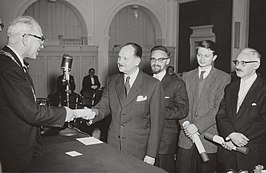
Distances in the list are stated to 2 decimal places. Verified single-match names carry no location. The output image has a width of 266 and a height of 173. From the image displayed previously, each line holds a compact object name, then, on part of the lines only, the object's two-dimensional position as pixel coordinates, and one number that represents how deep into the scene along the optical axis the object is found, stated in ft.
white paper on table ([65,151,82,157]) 8.97
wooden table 7.84
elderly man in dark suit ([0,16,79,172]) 7.72
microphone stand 11.49
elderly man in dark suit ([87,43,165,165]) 10.44
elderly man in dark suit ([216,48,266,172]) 10.89
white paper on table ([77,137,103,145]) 10.24
